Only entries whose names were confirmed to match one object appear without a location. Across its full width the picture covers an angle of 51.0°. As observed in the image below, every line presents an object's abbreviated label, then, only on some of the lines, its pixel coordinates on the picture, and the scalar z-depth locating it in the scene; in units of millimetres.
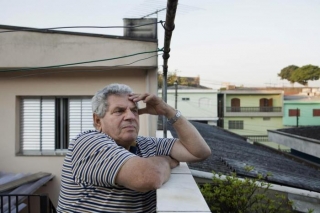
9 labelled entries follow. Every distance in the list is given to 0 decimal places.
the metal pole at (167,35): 1959
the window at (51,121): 6750
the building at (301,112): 36062
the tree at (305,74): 50697
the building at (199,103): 34812
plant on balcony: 2814
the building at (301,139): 12461
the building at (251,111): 36188
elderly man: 1522
